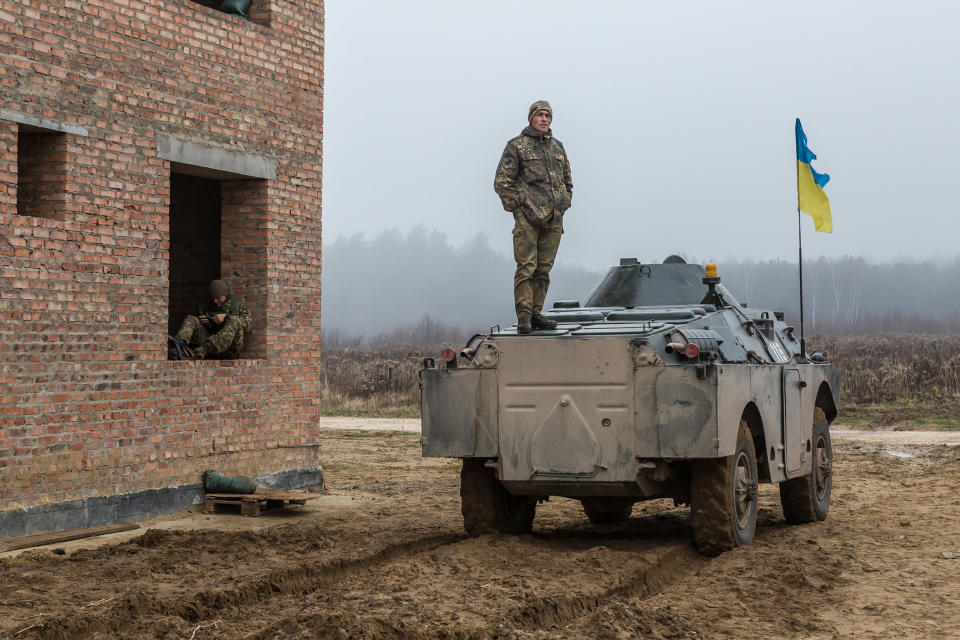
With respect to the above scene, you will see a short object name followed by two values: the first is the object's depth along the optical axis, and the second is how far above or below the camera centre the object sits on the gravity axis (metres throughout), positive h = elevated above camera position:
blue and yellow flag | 17.08 +2.47
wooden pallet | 11.77 -1.30
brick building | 10.09 +1.13
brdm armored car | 8.93 -0.40
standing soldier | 10.06 +1.39
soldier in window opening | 12.27 +0.38
